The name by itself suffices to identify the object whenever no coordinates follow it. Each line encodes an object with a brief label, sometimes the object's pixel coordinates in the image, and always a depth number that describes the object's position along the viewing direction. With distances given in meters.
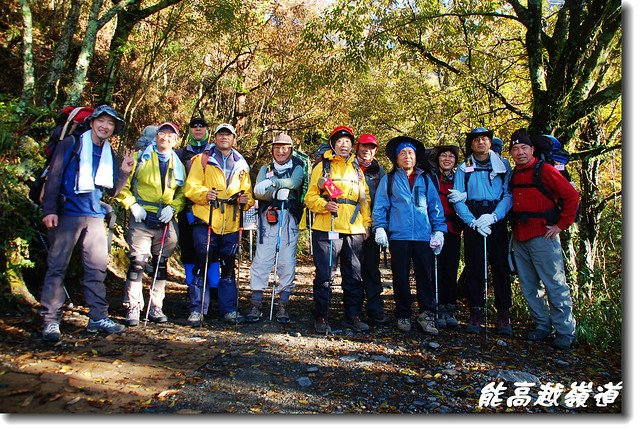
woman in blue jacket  6.02
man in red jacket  5.62
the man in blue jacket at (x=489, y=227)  6.12
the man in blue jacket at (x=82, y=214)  4.96
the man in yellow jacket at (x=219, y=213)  6.12
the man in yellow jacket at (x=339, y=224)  5.96
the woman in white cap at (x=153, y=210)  5.82
